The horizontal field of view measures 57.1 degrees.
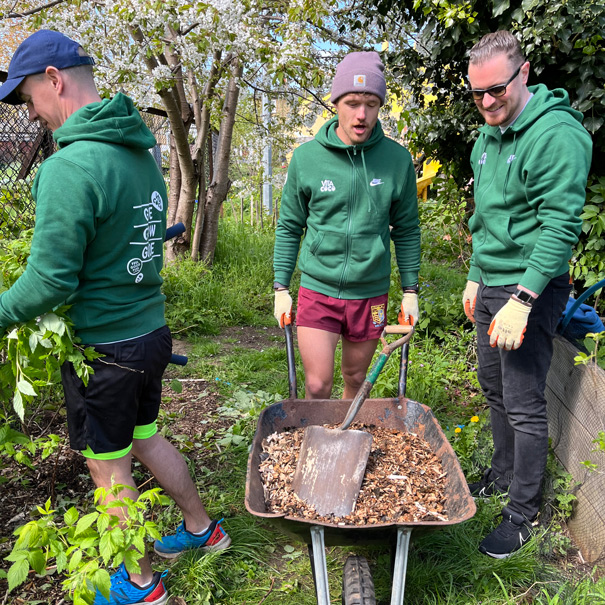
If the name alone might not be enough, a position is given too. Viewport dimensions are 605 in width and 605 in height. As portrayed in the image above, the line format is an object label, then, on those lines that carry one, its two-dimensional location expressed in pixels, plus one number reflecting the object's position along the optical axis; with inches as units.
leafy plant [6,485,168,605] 60.4
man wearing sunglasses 83.2
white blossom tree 177.8
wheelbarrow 69.6
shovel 82.6
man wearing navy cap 67.5
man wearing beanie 97.4
